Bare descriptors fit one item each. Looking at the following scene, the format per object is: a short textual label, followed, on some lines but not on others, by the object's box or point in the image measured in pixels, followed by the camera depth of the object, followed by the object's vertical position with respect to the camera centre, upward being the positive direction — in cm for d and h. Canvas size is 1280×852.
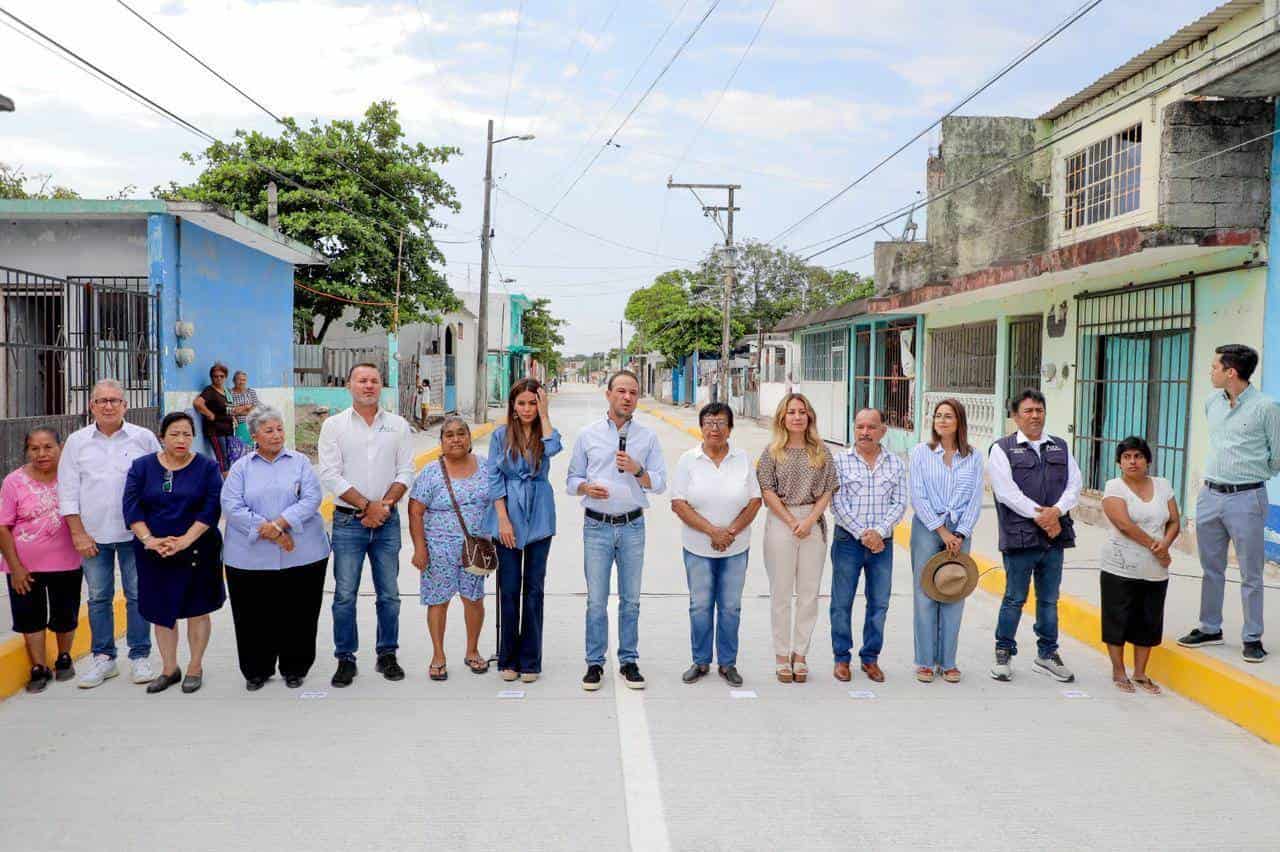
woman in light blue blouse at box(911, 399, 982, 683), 594 -71
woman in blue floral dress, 586 -81
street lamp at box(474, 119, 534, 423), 2911 +195
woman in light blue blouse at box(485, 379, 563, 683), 566 -75
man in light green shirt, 596 -50
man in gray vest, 591 -71
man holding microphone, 570 -69
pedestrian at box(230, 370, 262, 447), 1255 -29
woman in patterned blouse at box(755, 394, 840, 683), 584 -74
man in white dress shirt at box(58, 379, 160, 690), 559 -73
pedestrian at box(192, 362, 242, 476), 1196 -49
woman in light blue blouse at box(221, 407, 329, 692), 555 -94
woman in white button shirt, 576 -79
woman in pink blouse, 552 -95
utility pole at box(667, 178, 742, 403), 3453 +469
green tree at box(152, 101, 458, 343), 2312 +406
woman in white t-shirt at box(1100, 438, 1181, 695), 575 -91
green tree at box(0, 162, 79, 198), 2842 +547
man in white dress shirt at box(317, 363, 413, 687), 580 -67
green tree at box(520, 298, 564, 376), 6738 +356
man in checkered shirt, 590 -79
